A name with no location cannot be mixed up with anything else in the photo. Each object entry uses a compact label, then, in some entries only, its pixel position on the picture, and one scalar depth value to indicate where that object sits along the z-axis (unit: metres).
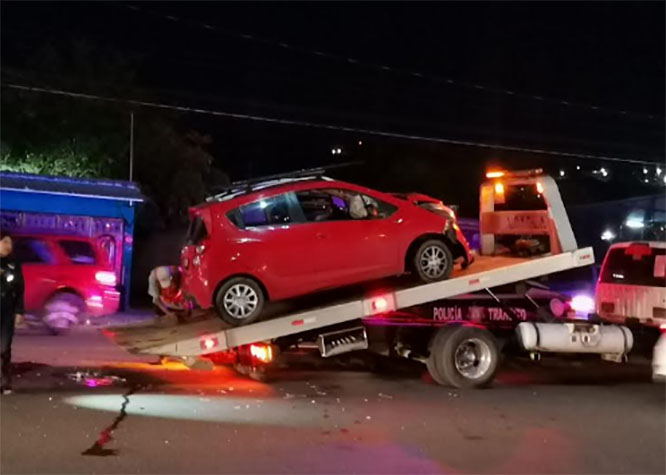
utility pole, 23.83
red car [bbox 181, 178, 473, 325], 9.27
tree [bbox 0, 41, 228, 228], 23.41
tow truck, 9.61
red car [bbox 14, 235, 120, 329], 16.39
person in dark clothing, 9.59
